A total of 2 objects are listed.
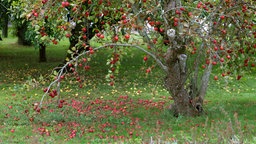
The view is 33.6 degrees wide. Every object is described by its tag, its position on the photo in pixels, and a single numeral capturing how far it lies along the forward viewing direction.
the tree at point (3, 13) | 13.47
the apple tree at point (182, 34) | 6.06
